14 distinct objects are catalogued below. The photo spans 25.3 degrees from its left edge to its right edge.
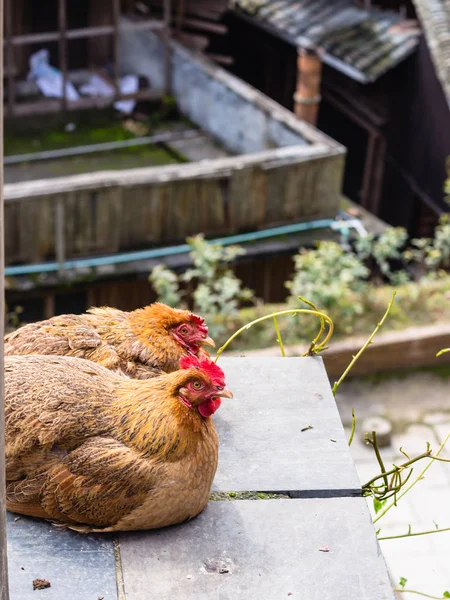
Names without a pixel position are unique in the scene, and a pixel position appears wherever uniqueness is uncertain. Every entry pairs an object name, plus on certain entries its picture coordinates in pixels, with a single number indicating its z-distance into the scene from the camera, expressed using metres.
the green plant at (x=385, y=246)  10.06
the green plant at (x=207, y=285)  9.20
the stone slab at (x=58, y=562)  3.51
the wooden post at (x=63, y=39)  12.81
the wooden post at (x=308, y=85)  11.66
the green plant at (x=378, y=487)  4.11
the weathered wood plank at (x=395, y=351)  9.63
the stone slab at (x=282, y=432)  4.13
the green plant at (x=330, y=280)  9.33
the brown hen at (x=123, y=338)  4.46
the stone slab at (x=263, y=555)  3.57
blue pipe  10.45
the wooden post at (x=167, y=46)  14.02
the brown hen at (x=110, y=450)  3.73
